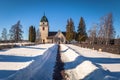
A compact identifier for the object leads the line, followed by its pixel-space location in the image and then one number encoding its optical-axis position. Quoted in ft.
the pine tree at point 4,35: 154.32
